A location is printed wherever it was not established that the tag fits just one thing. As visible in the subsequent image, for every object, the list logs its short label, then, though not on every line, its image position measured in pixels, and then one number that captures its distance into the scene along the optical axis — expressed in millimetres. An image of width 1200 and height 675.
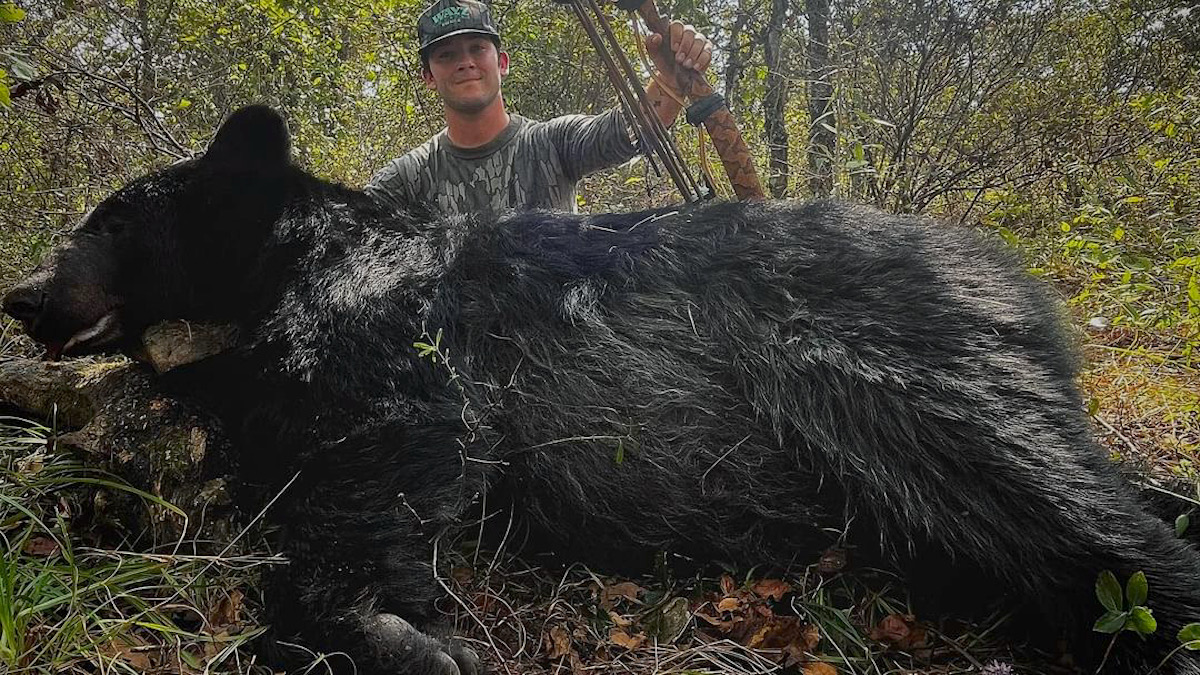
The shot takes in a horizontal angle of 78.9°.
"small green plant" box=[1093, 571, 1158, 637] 1800
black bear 2113
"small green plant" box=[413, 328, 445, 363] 2172
